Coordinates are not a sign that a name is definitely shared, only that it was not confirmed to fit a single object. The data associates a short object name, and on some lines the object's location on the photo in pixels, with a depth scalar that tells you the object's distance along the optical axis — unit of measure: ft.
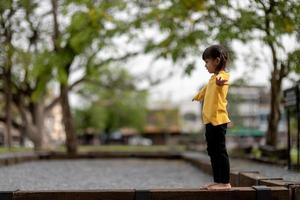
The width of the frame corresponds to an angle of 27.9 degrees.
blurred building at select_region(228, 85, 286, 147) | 76.28
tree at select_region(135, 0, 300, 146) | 40.45
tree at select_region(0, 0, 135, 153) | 66.08
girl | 20.71
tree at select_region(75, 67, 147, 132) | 221.87
